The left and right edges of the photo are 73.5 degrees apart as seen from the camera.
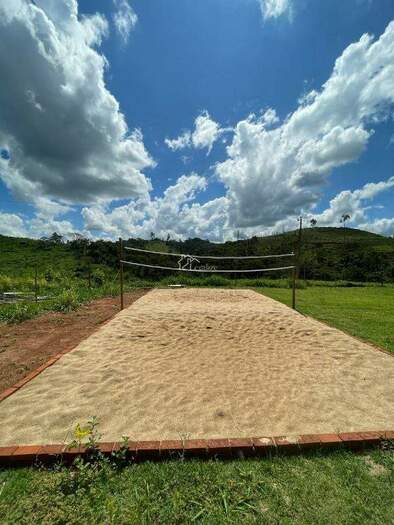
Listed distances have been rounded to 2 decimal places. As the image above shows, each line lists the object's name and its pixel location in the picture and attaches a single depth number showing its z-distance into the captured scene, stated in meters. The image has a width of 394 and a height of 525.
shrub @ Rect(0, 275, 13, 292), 12.55
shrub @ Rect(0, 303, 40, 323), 6.40
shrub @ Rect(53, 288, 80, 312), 7.52
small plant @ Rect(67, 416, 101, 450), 1.94
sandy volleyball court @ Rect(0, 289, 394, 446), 2.33
